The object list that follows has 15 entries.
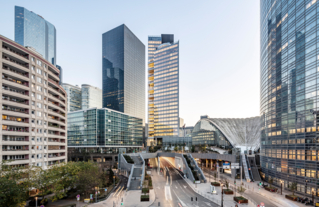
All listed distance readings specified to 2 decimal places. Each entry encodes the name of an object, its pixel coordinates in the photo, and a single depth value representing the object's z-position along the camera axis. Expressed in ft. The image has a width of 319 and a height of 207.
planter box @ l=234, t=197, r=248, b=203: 129.70
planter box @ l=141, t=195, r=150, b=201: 136.67
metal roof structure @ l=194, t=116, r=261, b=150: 329.72
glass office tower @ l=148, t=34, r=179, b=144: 585.63
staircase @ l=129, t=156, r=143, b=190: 177.17
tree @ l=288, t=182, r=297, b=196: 144.50
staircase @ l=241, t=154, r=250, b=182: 209.97
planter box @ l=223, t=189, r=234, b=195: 154.09
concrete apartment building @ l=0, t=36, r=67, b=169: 146.72
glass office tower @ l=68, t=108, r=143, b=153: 335.06
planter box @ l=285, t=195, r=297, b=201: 138.21
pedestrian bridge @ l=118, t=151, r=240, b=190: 196.39
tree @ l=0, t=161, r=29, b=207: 95.46
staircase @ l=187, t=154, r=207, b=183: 200.75
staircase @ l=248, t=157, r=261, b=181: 214.42
